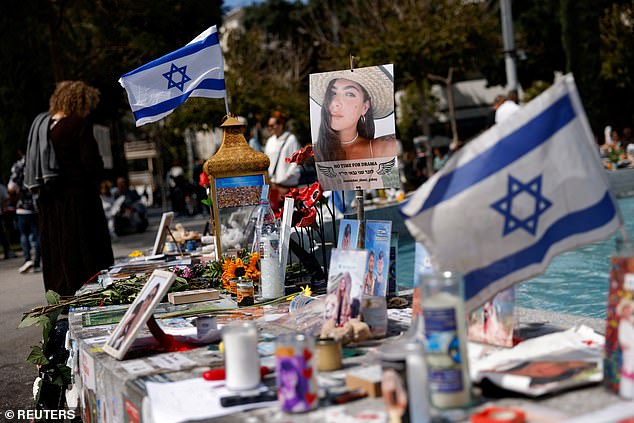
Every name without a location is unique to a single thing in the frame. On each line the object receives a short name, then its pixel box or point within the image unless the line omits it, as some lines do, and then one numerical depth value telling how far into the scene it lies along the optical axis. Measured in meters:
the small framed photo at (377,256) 3.42
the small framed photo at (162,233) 6.45
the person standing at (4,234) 13.58
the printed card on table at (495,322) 2.65
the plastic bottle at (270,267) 3.97
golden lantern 5.18
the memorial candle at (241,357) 2.32
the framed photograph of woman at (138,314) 2.82
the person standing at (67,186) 5.95
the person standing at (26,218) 11.07
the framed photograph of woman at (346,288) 2.91
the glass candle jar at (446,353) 2.01
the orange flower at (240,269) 4.26
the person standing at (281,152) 8.36
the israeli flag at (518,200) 2.27
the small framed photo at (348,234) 3.68
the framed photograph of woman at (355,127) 3.96
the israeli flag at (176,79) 5.36
